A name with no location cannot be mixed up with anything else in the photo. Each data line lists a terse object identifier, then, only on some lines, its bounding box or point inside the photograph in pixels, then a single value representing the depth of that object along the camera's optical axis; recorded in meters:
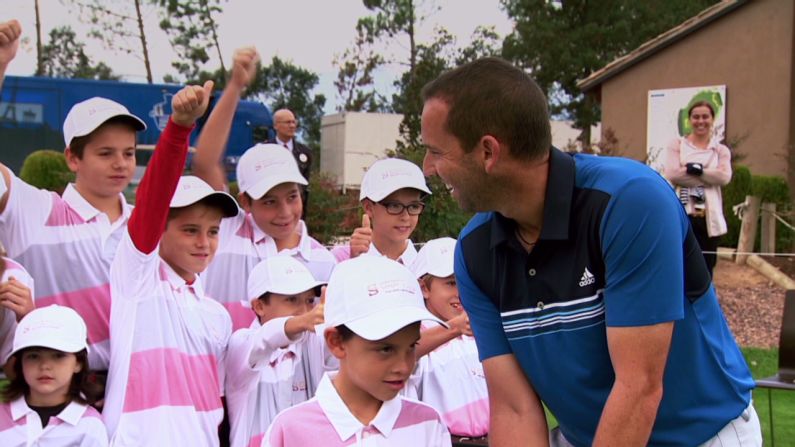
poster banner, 19.27
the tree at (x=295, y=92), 46.41
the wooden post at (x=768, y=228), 13.07
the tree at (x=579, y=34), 34.84
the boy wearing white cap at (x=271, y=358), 3.62
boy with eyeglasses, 4.54
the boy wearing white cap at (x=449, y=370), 4.01
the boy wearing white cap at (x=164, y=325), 3.18
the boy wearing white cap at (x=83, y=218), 3.54
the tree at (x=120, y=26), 21.44
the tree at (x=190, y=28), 17.43
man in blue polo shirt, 2.22
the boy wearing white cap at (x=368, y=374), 2.67
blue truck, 20.44
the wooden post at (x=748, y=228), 12.89
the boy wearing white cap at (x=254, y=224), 4.20
